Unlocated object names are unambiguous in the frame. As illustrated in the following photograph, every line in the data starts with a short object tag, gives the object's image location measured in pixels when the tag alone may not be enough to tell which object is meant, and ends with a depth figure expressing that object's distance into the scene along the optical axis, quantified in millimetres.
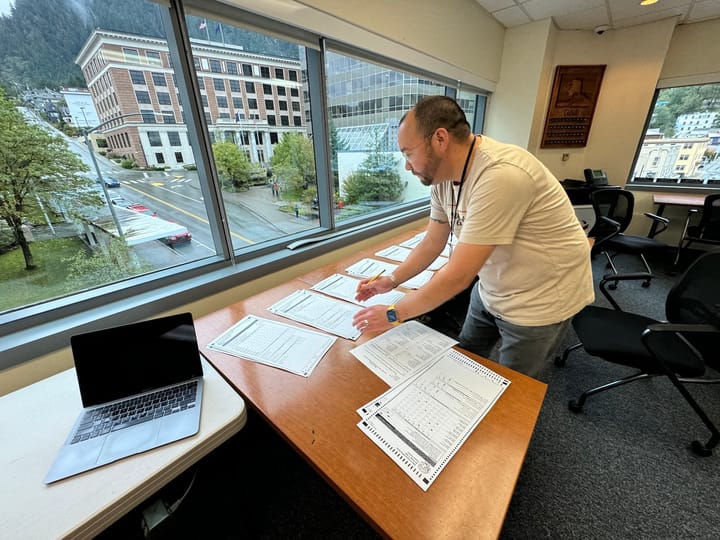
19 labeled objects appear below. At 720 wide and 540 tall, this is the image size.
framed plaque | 3443
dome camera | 3205
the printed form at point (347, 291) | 1312
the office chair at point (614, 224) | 2752
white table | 562
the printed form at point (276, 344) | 965
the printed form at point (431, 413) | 654
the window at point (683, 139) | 3254
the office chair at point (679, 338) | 1271
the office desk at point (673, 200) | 3105
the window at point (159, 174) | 1122
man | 851
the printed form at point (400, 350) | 899
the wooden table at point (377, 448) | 556
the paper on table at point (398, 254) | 1709
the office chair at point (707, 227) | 2781
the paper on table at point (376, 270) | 1471
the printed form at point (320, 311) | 1127
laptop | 699
